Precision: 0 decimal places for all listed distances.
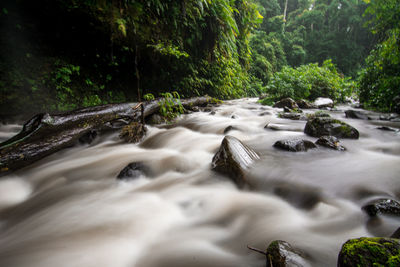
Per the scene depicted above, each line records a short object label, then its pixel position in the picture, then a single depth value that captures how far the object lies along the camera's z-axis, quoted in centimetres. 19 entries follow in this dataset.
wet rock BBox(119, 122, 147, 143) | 343
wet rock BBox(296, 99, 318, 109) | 725
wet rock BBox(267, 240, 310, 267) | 94
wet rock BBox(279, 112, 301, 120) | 494
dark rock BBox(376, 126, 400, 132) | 363
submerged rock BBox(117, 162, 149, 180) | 223
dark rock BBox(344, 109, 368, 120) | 482
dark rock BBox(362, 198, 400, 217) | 135
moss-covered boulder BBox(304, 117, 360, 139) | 317
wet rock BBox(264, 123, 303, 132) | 390
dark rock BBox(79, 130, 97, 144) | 332
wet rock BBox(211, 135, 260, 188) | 208
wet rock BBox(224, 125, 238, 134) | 397
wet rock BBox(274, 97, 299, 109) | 692
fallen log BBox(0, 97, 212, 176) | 224
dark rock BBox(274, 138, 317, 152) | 261
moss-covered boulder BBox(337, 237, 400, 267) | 75
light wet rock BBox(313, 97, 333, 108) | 756
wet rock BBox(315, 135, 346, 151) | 265
